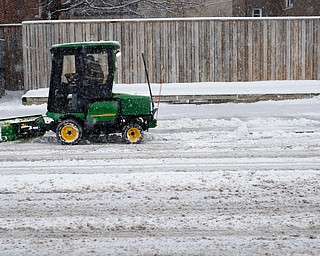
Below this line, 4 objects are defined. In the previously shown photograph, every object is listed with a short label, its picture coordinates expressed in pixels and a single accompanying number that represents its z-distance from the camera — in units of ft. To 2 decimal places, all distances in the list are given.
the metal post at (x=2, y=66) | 62.90
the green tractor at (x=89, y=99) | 35.91
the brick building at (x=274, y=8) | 87.71
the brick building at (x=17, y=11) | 96.63
